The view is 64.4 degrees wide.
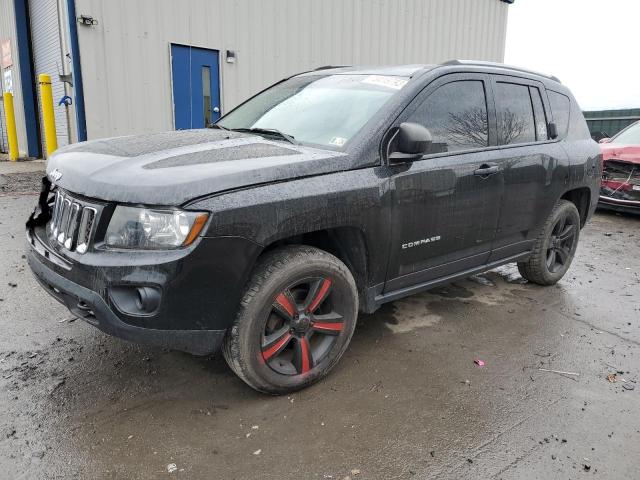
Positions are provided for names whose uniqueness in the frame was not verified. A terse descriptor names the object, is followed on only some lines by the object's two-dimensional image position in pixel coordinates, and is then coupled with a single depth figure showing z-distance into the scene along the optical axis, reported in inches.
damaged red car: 306.0
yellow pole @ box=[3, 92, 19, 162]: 498.0
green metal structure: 598.2
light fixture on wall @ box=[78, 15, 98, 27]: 324.8
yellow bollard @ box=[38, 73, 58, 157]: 385.4
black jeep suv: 88.0
